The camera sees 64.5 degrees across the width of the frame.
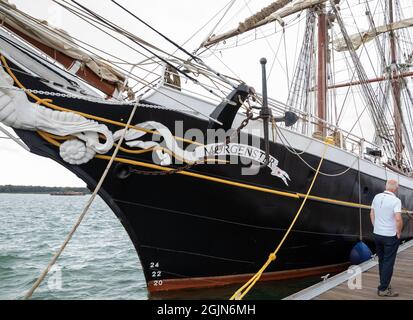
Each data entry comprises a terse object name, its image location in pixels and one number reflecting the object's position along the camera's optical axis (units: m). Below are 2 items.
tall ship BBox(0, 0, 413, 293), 4.16
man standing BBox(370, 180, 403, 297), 3.85
